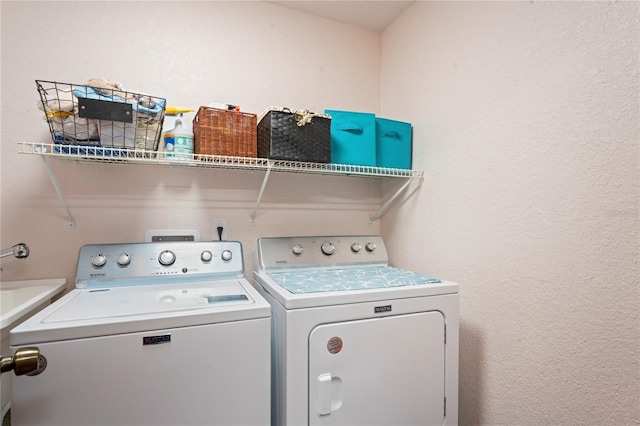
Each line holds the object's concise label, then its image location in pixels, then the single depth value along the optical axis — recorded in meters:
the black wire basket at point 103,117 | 1.20
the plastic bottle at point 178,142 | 1.46
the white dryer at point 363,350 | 1.13
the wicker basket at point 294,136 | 1.48
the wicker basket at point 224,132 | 1.47
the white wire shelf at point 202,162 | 1.30
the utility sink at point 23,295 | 1.06
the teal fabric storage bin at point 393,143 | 1.83
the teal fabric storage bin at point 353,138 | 1.73
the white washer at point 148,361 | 0.88
